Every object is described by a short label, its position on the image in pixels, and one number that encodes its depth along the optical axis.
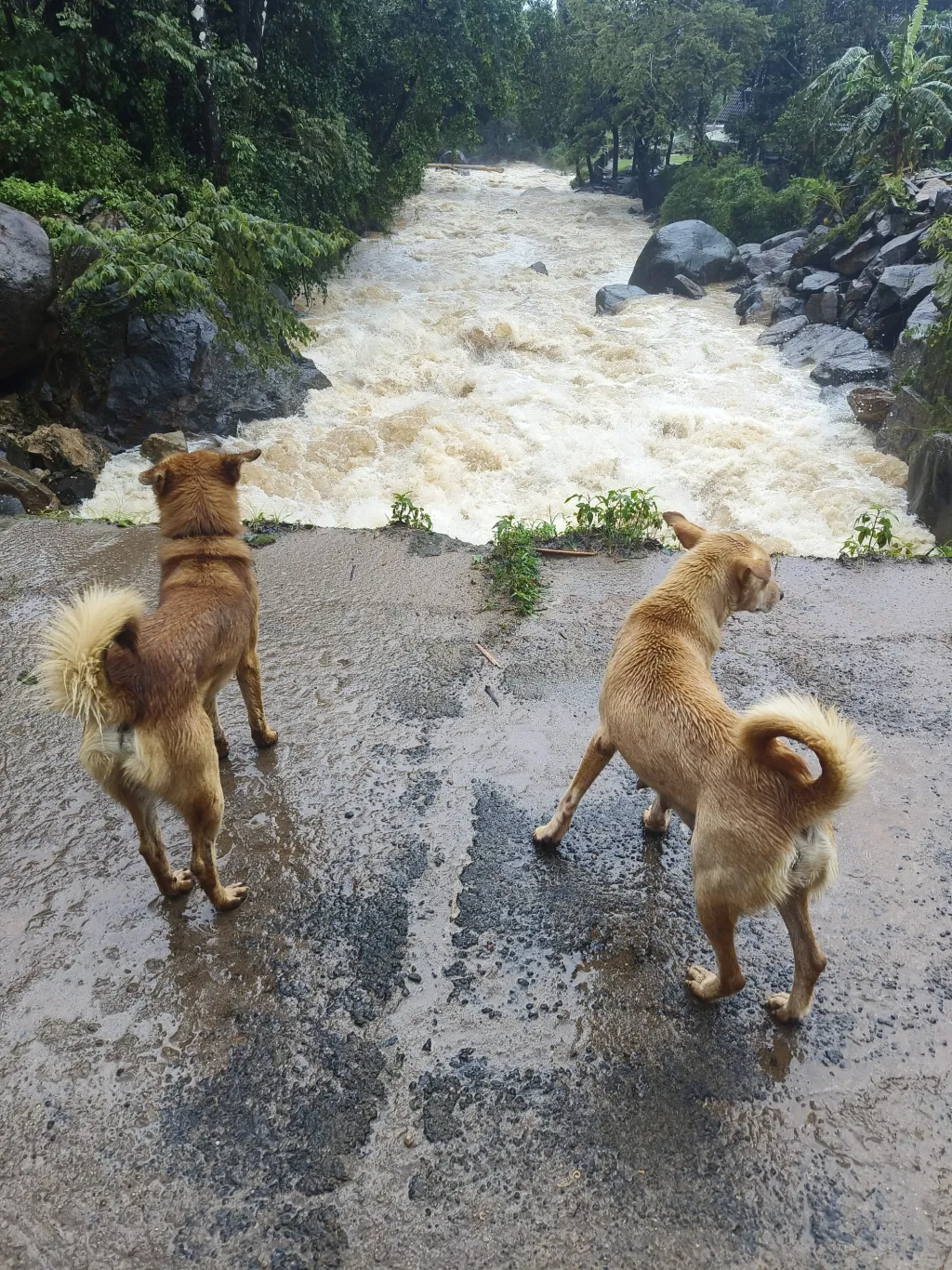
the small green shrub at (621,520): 6.38
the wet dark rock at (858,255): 15.74
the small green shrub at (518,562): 5.64
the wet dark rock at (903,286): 12.97
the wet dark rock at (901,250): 14.62
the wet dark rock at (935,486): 7.84
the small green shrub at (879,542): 6.40
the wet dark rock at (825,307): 15.02
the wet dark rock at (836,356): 12.59
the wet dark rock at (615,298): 16.50
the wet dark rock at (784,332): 14.85
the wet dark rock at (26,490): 7.20
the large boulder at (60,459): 8.02
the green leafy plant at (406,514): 6.75
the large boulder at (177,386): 9.47
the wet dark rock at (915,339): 10.93
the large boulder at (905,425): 9.84
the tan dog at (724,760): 2.40
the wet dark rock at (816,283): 15.80
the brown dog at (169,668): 2.57
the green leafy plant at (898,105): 16.94
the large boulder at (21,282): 7.96
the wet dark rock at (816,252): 16.91
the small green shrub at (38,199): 9.08
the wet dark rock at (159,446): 9.07
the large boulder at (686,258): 17.88
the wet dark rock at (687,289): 17.50
